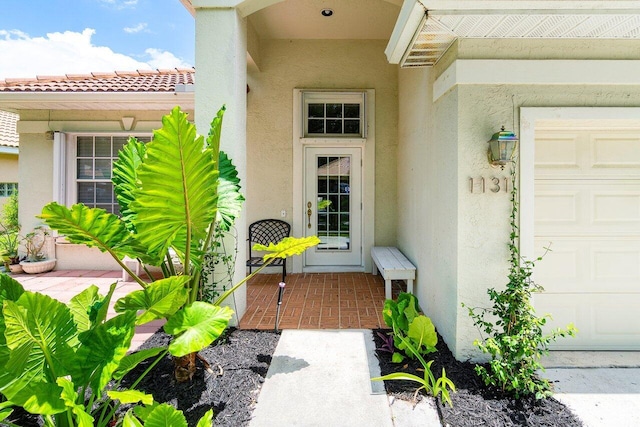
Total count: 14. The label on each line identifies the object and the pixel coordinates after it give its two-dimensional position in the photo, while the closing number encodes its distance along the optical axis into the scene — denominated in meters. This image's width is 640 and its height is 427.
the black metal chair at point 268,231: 7.09
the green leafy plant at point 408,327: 3.35
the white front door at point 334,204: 7.20
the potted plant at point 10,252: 7.06
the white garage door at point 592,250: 3.77
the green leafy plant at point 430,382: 2.82
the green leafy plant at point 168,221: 2.12
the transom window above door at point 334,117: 7.14
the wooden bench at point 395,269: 4.89
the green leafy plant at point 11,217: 7.54
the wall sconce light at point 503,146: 3.17
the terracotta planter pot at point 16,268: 7.05
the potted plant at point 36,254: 6.92
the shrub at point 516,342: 2.81
